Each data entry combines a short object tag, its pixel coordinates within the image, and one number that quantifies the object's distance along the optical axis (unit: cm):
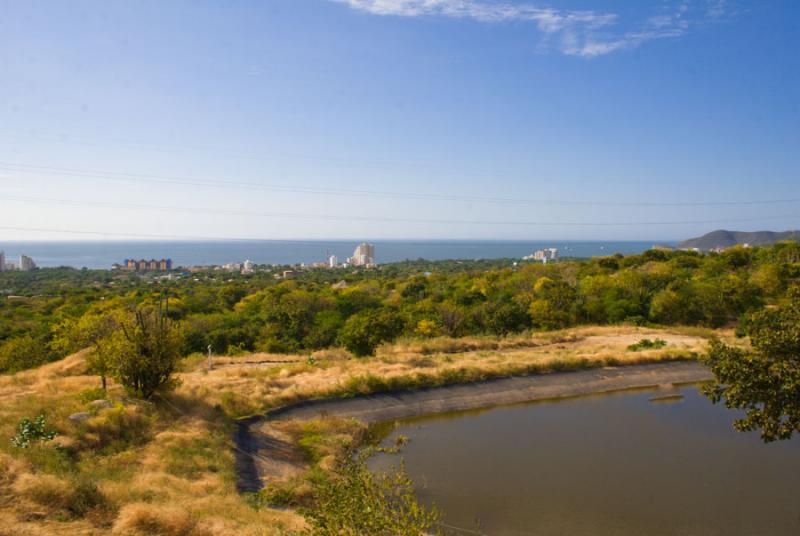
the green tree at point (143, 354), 1559
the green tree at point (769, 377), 937
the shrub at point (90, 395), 1495
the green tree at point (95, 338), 1588
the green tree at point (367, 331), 2670
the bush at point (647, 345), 2836
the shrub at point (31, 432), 1140
